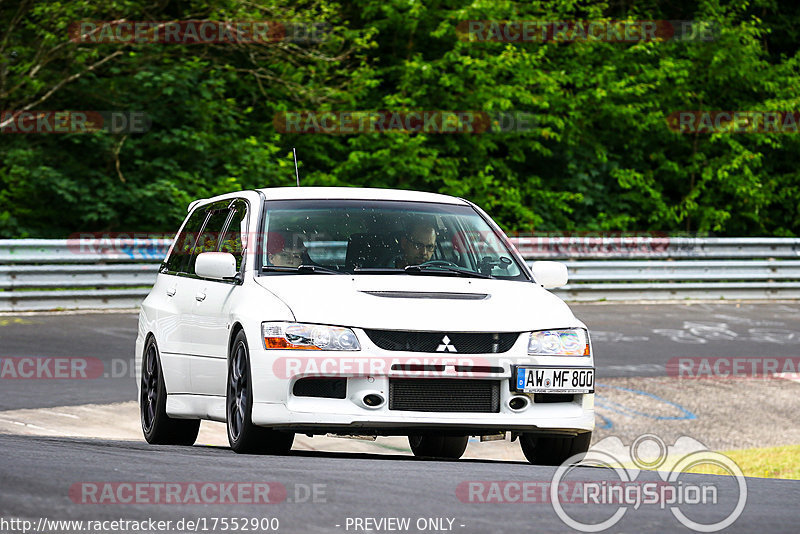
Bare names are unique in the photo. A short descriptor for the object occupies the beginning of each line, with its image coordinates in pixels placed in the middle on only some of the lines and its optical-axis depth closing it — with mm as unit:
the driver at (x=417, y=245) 16953
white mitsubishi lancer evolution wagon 14836
